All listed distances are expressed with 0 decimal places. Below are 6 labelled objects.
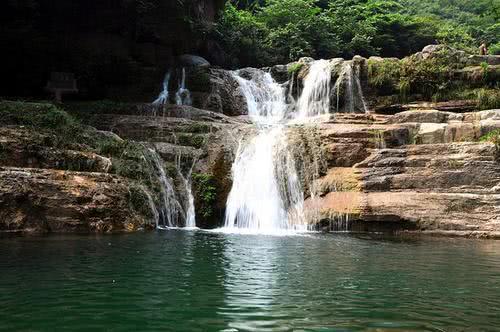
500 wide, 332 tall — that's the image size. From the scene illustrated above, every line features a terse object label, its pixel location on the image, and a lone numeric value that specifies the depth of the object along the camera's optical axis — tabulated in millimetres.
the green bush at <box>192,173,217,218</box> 16031
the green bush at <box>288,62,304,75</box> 25984
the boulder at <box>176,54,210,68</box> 27234
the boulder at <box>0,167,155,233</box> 12031
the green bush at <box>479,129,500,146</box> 15335
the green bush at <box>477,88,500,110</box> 21931
